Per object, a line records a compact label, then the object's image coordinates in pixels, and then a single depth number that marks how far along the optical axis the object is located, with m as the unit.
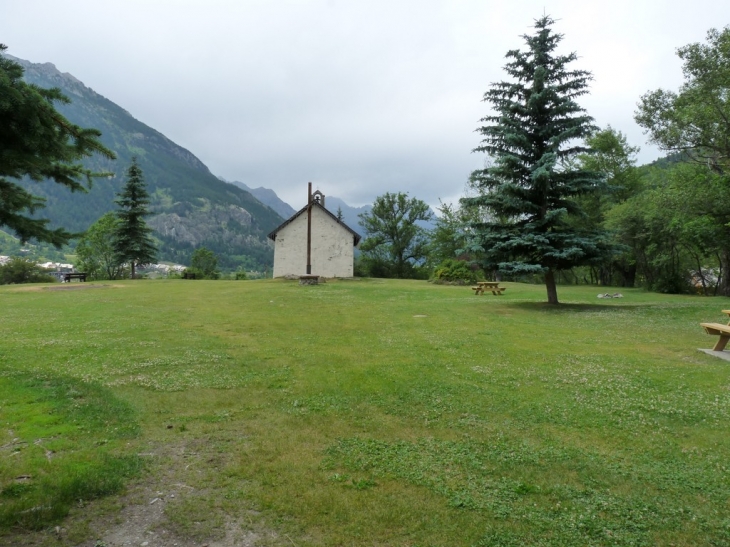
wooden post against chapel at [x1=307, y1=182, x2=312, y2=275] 39.53
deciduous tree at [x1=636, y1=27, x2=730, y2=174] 19.92
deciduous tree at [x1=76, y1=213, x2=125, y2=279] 56.31
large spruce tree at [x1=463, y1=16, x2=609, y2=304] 18.93
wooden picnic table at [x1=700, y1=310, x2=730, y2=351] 10.03
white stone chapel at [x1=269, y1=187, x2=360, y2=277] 41.75
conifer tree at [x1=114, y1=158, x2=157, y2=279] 46.47
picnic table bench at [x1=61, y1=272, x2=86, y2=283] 36.15
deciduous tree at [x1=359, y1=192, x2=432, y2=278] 62.62
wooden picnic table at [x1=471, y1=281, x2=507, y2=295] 27.66
